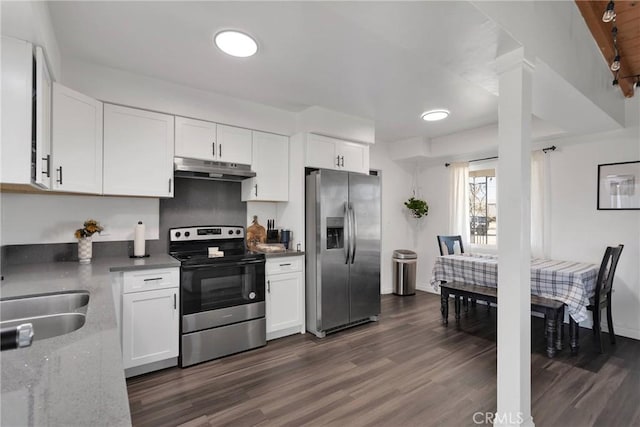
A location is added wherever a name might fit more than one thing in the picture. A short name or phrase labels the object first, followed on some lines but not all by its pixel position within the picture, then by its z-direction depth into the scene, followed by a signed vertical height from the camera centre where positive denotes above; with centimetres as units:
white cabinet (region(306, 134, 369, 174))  353 +76
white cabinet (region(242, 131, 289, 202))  340 +52
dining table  285 -63
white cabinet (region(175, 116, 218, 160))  291 +74
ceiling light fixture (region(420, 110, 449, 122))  369 +124
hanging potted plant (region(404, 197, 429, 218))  530 +17
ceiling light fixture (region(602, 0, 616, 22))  179 +119
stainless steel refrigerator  341 -38
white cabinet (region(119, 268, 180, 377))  242 -83
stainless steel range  270 -75
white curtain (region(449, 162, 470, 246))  496 +24
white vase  258 -28
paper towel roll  283 -22
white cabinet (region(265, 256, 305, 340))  323 -85
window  480 +18
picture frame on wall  335 +35
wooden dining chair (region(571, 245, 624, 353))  293 -80
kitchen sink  152 -49
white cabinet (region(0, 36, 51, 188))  161 +56
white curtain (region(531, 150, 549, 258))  400 +17
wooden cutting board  361 -21
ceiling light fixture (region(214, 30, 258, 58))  211 +122
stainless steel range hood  291 +46
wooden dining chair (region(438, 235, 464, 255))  451 -38
